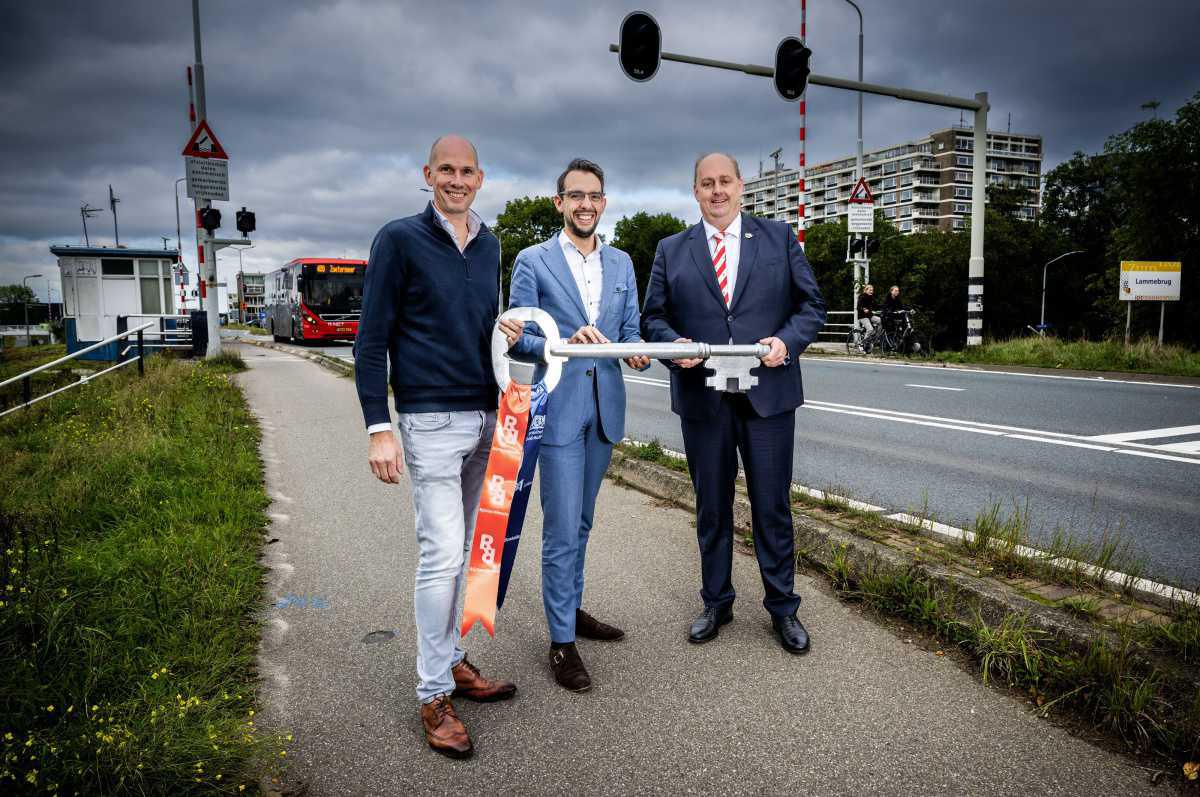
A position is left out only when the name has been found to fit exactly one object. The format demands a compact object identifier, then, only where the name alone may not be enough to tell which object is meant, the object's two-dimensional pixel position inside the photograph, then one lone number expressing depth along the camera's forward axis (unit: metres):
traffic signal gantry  13.20
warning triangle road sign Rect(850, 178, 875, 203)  21.36
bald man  2.81
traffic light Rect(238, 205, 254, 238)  18.69
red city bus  29.05
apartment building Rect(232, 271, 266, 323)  143.12
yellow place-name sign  17.66
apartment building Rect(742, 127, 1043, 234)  133.38
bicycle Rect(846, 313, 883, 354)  20.42
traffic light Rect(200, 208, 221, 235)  15.31
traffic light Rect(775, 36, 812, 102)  13.59
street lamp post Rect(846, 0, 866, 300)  23.80
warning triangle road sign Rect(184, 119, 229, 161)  14.20
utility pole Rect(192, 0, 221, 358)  15.90
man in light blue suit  3.30
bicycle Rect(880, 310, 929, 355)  19.50
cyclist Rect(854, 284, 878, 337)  20.91
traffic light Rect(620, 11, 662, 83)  13.13
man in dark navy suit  3.54
